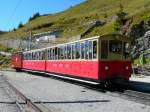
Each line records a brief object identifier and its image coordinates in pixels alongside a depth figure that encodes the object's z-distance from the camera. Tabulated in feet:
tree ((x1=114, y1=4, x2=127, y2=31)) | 60.71
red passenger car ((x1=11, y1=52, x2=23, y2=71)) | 60.63
